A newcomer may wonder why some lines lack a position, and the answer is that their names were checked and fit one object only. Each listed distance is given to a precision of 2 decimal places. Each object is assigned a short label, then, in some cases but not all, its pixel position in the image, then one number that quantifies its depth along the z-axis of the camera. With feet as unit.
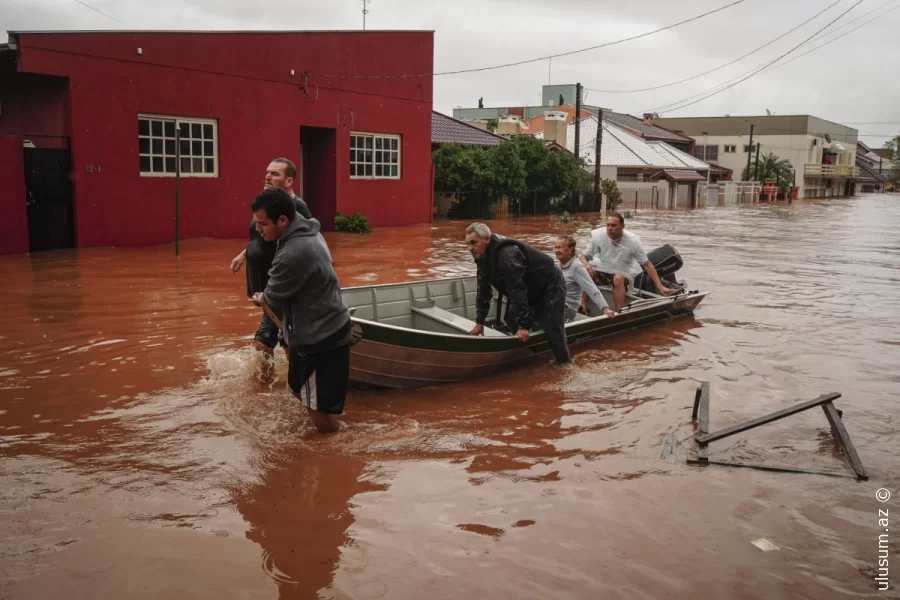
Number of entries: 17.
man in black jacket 26.07
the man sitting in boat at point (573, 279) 31.35
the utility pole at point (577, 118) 116.98
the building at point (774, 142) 243.60
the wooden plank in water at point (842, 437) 19.14
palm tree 224.94
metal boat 23.80
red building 53.01
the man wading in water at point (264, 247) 21.04
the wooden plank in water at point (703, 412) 19.98
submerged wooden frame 19.30
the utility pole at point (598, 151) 119.55
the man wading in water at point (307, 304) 17.44
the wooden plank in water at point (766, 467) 19.02
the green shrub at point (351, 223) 73.56
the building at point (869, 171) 344.28
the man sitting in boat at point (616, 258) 35.45
